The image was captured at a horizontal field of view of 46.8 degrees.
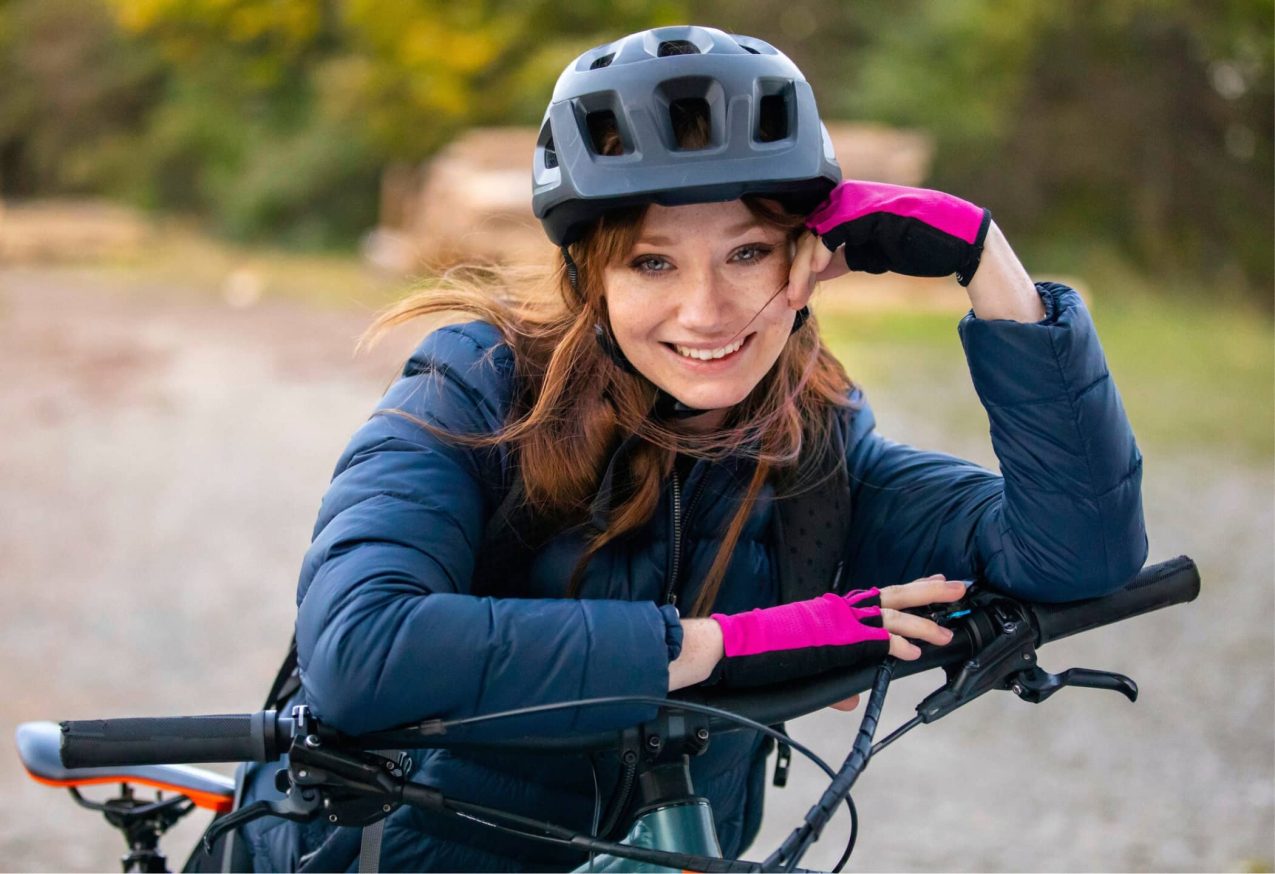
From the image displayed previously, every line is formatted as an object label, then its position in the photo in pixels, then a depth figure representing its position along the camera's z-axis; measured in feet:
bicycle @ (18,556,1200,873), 6.02
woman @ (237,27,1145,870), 6.96
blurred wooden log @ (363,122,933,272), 45.50
